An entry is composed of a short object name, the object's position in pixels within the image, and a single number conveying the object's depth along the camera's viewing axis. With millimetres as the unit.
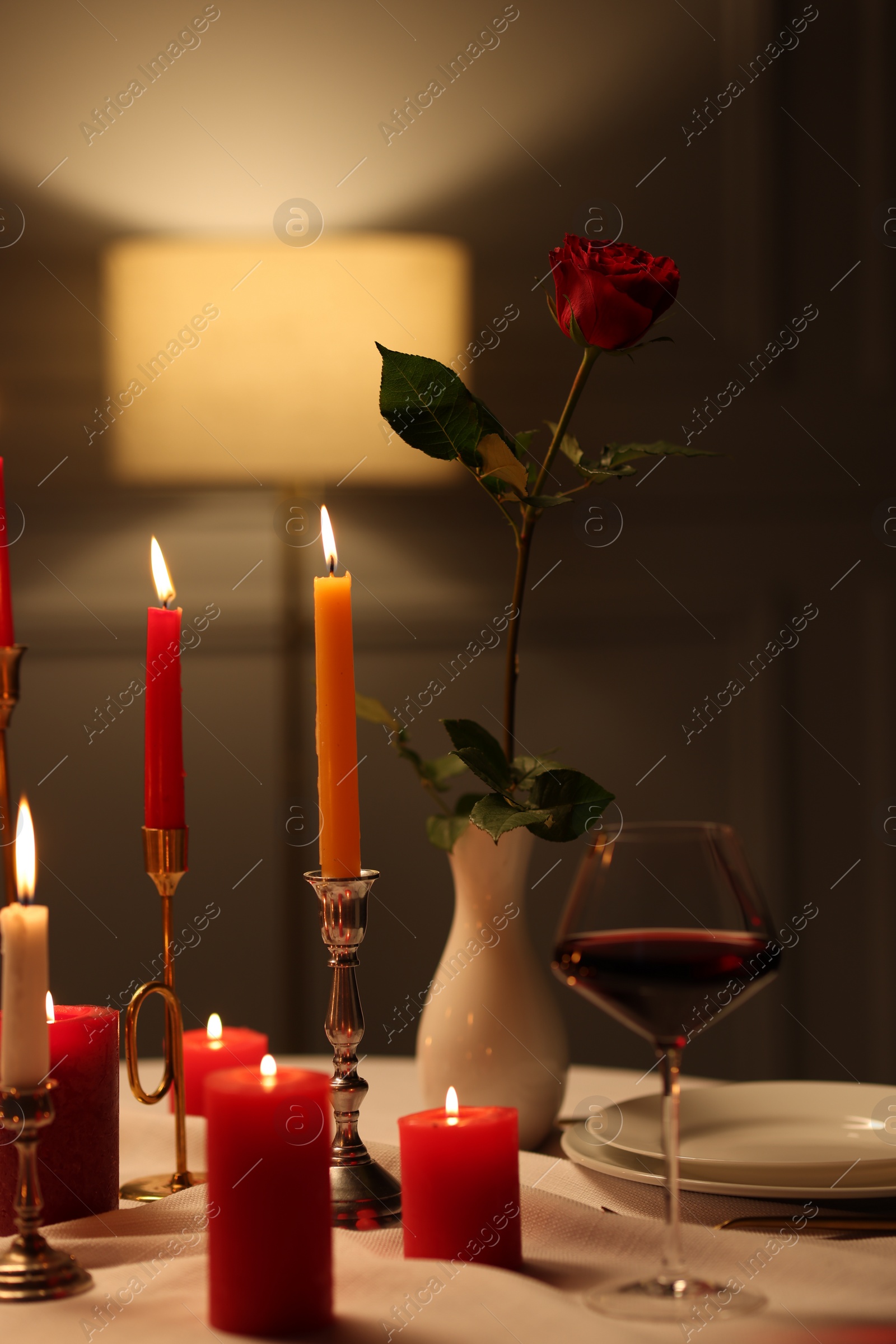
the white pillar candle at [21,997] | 1866
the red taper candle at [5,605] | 2059
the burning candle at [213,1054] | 2264
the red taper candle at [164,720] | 2116
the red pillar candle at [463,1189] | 1939
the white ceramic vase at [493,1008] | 2236
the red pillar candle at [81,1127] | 2045
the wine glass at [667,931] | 1897
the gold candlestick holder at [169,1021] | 2114
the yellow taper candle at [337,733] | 2063
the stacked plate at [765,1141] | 2030
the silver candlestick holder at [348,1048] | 2058
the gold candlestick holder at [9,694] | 2054
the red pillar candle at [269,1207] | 1831
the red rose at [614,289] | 2176
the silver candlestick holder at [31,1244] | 1871
